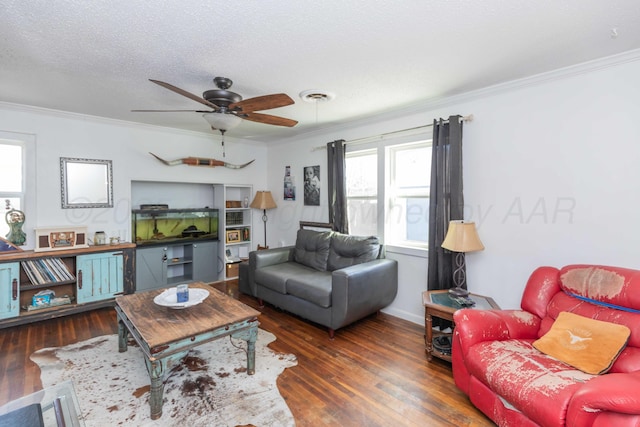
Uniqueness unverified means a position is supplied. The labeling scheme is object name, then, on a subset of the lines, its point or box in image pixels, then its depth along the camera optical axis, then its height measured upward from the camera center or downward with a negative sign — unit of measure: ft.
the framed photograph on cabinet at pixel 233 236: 16.47 -1.63
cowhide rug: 6.09 -4.31
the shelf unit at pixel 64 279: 10.13 -2.73
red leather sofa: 4.42 -2.93
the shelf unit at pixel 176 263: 13.94 -2.82
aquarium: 14.20 -0.89
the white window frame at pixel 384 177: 11.03 +1.22
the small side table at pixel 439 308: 7.93 -2.76
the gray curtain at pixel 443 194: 9.54 +0.42
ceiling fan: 7.31 +2.62
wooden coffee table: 6.15 -2.77
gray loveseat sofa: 9.54 -2.60
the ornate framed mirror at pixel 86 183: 11.95 +1.03
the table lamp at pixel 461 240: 8.56 -0.97
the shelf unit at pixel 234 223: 16.08 -0.89
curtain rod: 9.47 +2.86
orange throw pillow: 5.46 -2.68
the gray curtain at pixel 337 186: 13.00 +0.93
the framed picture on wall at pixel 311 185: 14.74 +1.10
